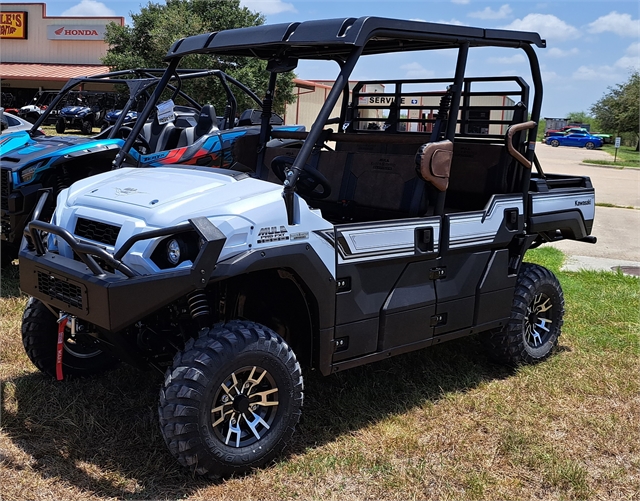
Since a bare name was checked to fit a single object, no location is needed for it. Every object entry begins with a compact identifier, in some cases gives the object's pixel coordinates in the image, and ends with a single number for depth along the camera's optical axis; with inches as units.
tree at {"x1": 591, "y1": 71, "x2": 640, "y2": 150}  1844.2
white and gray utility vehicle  127.0
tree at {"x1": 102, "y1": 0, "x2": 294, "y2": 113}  875.0
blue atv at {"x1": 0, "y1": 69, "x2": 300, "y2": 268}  249.8
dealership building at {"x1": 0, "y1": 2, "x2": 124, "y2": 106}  1365.7
